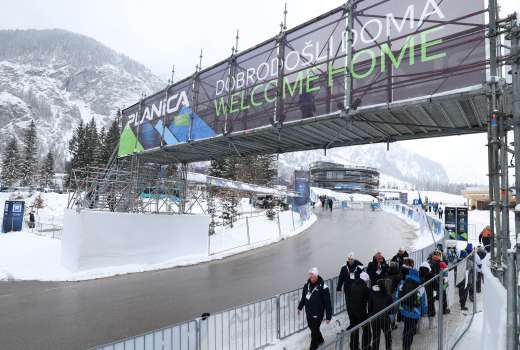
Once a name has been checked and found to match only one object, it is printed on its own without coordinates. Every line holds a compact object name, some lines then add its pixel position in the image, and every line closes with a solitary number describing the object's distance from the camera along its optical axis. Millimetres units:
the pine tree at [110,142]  54500
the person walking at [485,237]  14545
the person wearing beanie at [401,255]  8931
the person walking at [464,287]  8429
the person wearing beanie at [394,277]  7182
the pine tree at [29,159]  61469
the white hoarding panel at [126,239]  12242
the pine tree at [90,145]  55772
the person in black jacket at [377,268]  7964
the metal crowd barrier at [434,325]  5003
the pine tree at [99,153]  53625
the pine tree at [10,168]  59466
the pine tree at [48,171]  63322
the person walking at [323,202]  50812
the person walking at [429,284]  6820
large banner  6771
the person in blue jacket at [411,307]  5902
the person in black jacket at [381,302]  5602
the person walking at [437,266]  7530
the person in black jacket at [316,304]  6309
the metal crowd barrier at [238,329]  4688
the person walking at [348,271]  7868
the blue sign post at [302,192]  29922
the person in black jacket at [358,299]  6426
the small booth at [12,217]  23500
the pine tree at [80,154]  55825
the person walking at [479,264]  9125
